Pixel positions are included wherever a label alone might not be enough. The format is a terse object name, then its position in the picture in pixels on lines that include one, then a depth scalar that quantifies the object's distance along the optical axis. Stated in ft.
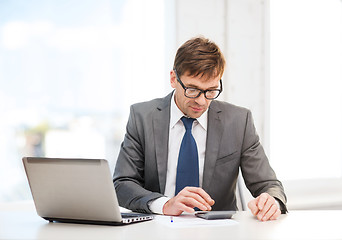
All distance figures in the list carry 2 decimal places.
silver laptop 5.32
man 7.50
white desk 5.08
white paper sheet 5.61
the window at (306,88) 12.94
